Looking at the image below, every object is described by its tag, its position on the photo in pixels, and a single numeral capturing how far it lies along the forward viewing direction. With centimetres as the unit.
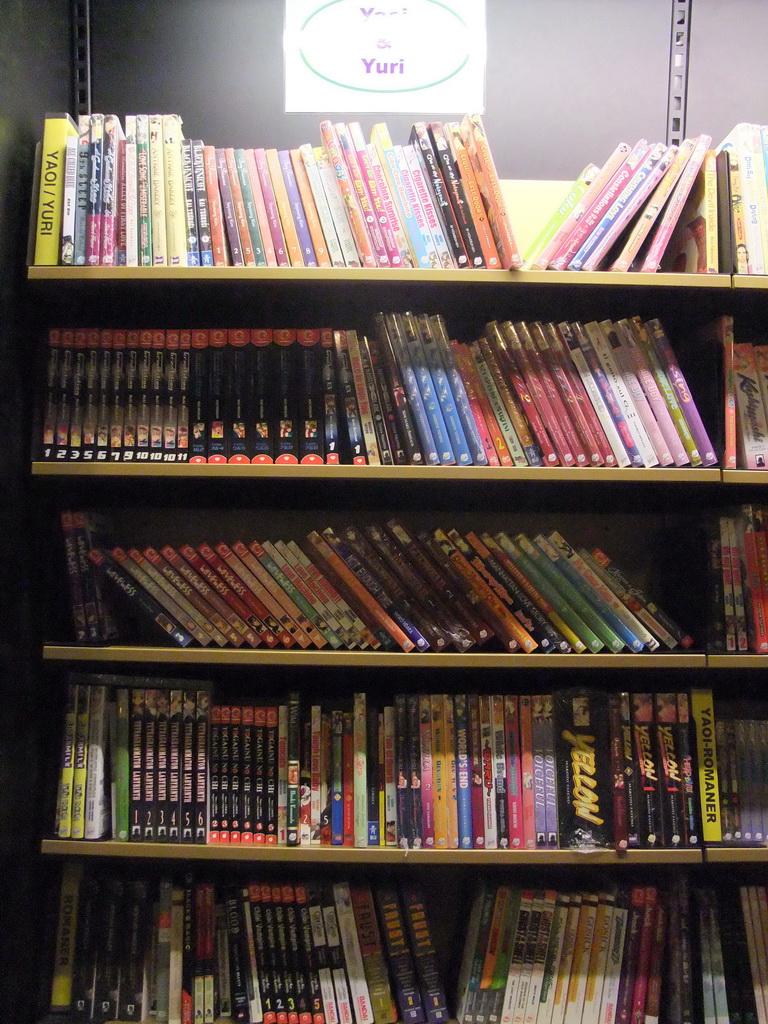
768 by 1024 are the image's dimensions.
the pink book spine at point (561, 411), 127
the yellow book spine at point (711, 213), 124
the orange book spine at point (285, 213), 126
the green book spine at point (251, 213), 126
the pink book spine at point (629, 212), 125
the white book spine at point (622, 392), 126
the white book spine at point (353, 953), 124
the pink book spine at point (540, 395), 127
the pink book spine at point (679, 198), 126
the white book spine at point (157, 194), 125
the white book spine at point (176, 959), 123
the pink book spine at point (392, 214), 125
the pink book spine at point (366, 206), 125
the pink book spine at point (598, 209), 125
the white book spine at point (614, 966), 125
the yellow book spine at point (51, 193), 123
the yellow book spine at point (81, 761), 124
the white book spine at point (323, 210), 126
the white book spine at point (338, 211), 126
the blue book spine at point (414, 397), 124
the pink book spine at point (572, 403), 126
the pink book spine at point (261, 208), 126
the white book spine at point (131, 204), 124
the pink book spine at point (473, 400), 127
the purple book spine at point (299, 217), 126
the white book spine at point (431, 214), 125
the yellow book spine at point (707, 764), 124
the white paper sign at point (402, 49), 152
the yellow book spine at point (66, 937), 126
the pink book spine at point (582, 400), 127
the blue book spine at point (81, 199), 124
